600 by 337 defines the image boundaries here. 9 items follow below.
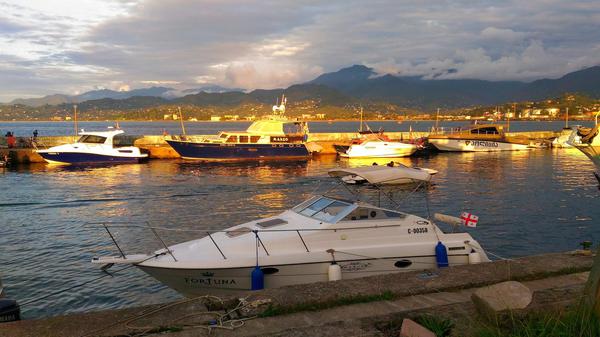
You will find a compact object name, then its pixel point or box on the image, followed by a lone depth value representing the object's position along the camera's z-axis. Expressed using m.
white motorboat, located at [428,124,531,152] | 57.06
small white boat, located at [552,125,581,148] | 61.53
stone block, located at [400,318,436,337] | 5.30
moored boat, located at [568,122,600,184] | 5.00
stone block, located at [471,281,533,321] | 5.36
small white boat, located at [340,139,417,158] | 48.59
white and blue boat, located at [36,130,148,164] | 42.31
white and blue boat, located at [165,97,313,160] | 47.19
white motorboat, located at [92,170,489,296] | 10.18
